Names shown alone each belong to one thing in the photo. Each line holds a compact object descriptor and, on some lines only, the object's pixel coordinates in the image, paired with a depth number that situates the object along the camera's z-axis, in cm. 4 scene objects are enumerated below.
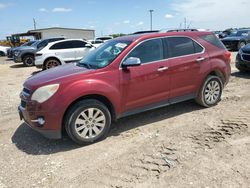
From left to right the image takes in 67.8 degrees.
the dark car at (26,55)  1165
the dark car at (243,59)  629
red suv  288
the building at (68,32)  3376
